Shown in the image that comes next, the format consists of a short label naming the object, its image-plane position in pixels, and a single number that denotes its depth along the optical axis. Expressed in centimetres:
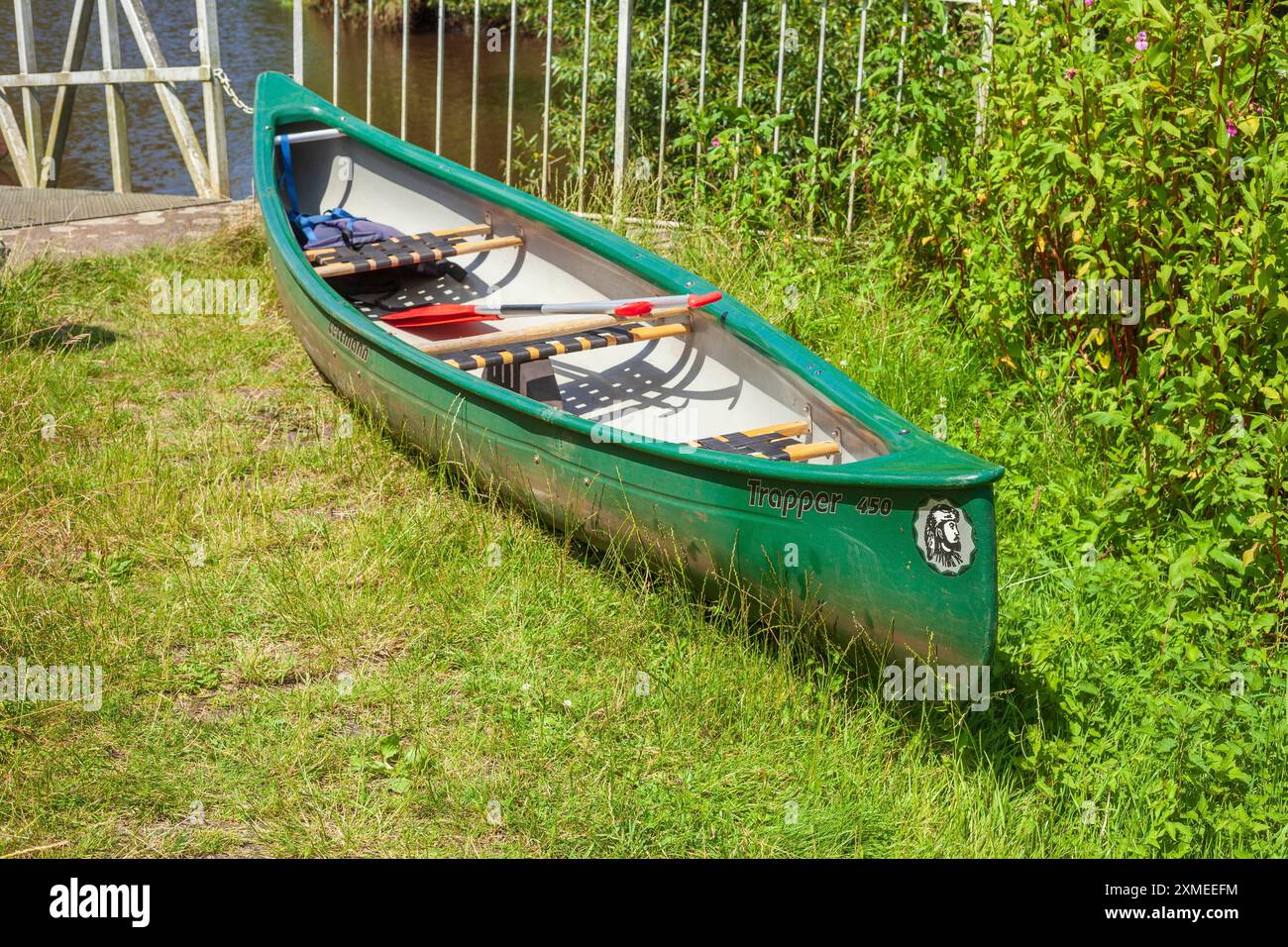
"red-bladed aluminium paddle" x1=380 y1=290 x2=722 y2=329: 539
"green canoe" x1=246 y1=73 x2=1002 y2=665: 368
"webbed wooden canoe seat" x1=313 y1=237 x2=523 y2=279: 620
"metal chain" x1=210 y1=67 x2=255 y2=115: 800
